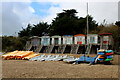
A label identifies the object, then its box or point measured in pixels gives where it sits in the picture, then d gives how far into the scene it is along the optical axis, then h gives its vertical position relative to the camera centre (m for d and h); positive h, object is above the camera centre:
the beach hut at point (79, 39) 23.37 +0.51
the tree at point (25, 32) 45.00 +3.32
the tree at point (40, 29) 41.38 +3.97
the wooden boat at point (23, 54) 14.80 -1.43
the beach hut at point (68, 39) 24.08 +0.52
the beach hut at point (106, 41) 20.49 +0.15
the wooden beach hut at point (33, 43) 25.87 -0.24
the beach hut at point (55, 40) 25.11 +0.35
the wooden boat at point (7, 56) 15.20 -1.63
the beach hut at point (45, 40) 25.73 +0.35
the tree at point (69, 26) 33.03 +3.94
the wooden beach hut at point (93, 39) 22.72 +0.50
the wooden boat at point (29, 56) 14.34 -1.61
